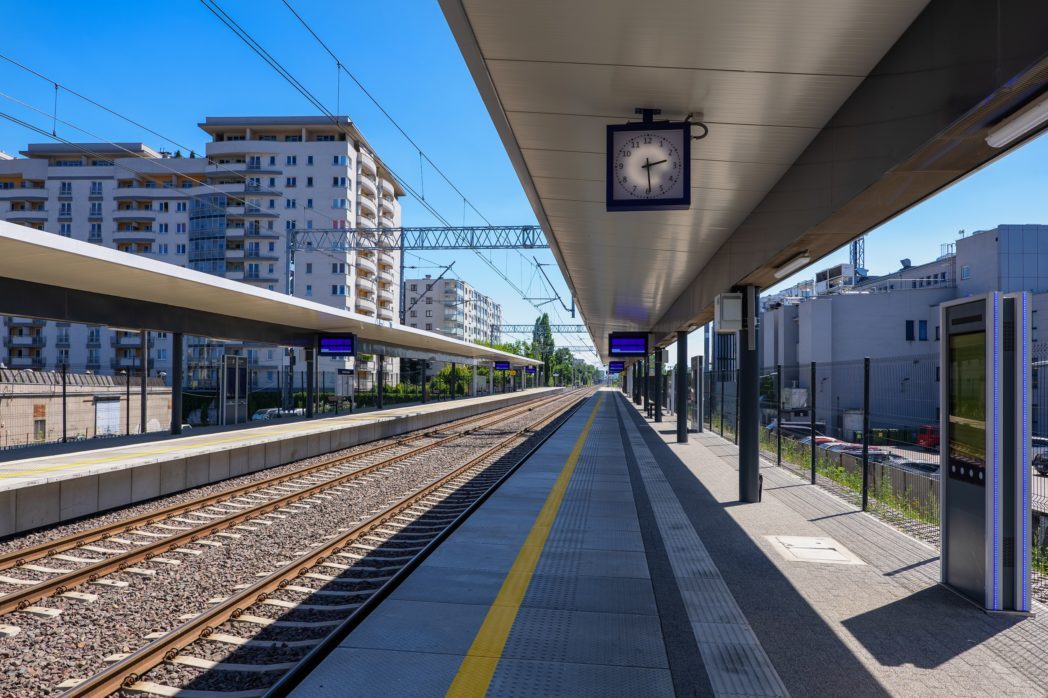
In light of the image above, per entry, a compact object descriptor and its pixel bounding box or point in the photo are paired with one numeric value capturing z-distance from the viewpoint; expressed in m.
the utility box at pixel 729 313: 10.88
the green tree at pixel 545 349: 123.94
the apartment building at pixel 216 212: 70.88
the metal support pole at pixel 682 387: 21.28
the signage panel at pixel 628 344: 24.56
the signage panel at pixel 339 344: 27.16
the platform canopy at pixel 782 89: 4.05
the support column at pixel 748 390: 10.59
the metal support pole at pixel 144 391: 20.06
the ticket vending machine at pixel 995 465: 5.41
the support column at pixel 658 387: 30.73
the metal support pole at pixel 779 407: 13.06
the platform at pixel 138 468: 9.51
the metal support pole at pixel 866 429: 9.59
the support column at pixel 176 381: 18.55
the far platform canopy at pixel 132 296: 11.24
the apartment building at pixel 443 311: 128.07
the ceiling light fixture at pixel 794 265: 8.43
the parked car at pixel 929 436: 9.97
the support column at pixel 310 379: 26.80
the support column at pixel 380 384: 34.16
